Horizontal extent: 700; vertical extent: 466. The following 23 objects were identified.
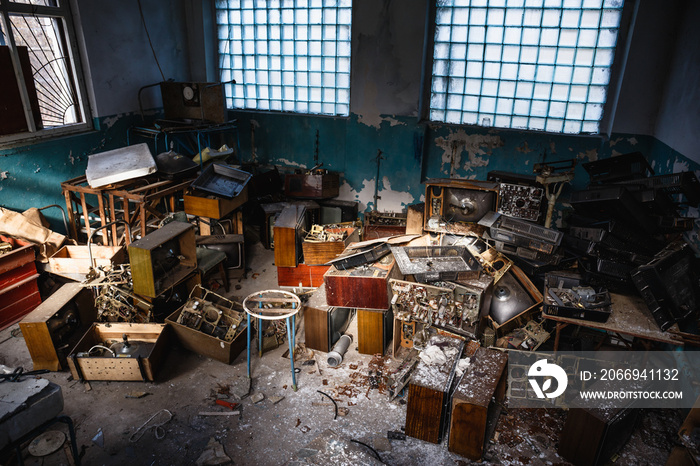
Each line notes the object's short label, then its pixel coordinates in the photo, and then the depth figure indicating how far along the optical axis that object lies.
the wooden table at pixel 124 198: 6.12
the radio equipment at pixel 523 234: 5.01
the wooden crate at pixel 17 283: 5.61
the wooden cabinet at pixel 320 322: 5.24
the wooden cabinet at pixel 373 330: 5.17
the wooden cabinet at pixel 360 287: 4.89
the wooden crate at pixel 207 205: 6.74
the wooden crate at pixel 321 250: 6.11
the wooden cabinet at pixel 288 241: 6.14
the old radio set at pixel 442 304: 4.82
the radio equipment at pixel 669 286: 4.09
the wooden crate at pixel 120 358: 4.75
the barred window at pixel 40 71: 6.18
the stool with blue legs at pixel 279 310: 4.40
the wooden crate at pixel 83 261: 5.88
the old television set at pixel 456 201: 5.73
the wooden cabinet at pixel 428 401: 4.00
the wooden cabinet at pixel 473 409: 3.81
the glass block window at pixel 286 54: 8.37
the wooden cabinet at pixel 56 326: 4.79
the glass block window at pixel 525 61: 7.01
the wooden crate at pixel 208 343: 5.07
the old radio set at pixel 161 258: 5.07
